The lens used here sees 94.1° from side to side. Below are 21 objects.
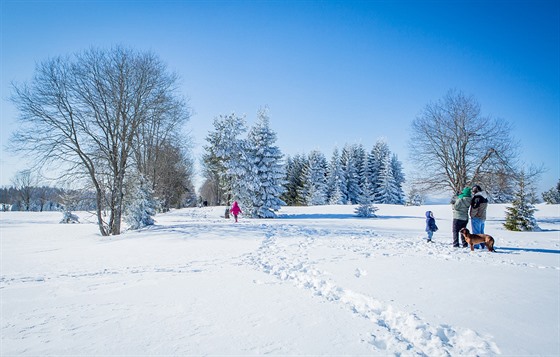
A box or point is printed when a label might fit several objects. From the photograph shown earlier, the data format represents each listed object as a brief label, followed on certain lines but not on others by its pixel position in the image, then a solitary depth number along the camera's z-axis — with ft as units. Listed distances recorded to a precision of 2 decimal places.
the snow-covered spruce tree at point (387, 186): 155.74
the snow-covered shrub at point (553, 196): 112.57
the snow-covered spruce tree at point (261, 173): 77.10
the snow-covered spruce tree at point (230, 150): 77.51
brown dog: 25.90
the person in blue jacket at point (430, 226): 31.83
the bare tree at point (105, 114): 44.04
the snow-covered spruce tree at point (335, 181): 150.30
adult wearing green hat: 29.32
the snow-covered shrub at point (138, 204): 51.42
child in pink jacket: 62.05
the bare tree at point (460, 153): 59.47
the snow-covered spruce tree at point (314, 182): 152.15
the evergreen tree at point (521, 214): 47.16
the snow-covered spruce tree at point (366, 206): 80.84
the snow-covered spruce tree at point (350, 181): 157.42
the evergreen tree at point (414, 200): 150.51
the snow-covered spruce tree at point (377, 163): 159.53
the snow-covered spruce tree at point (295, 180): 175.73
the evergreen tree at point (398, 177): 163.02
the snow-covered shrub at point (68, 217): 86.63
